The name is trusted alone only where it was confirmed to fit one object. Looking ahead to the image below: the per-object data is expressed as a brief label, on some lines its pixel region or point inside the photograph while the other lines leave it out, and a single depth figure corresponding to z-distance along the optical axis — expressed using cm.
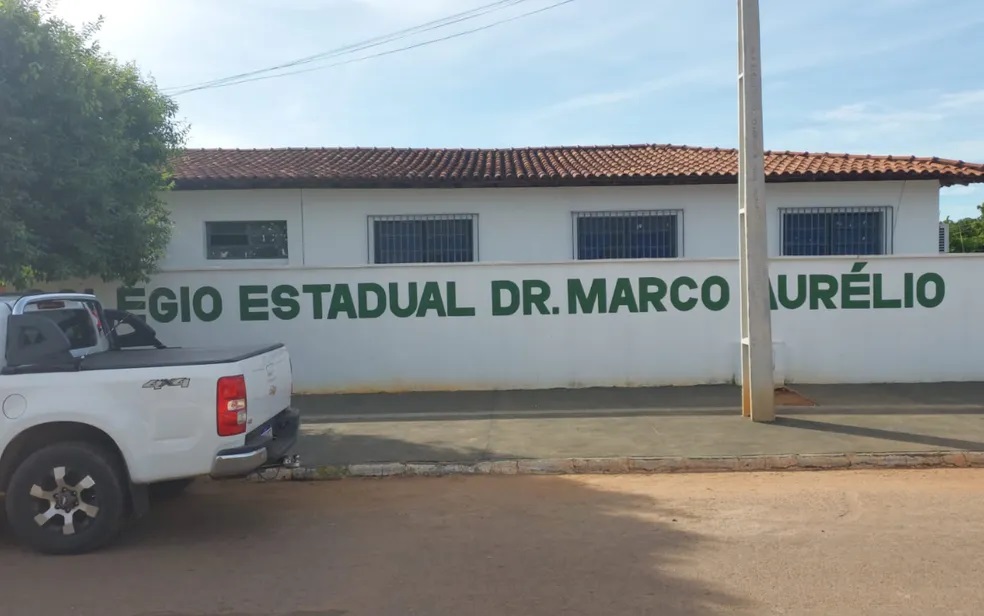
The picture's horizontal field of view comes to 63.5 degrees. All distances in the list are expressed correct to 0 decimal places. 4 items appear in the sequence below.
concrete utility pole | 927
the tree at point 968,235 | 4192
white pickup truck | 553
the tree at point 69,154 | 826
